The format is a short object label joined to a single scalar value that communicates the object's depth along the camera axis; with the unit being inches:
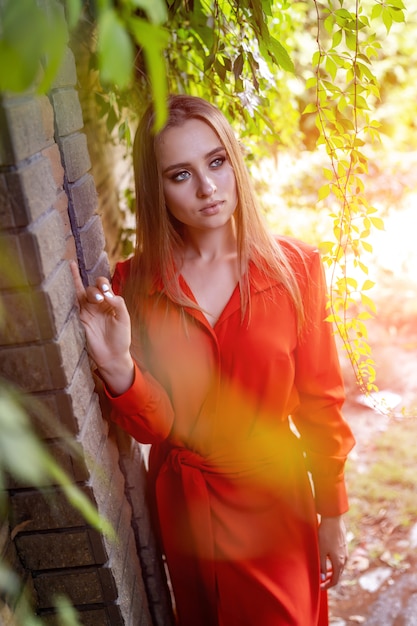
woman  72.6
